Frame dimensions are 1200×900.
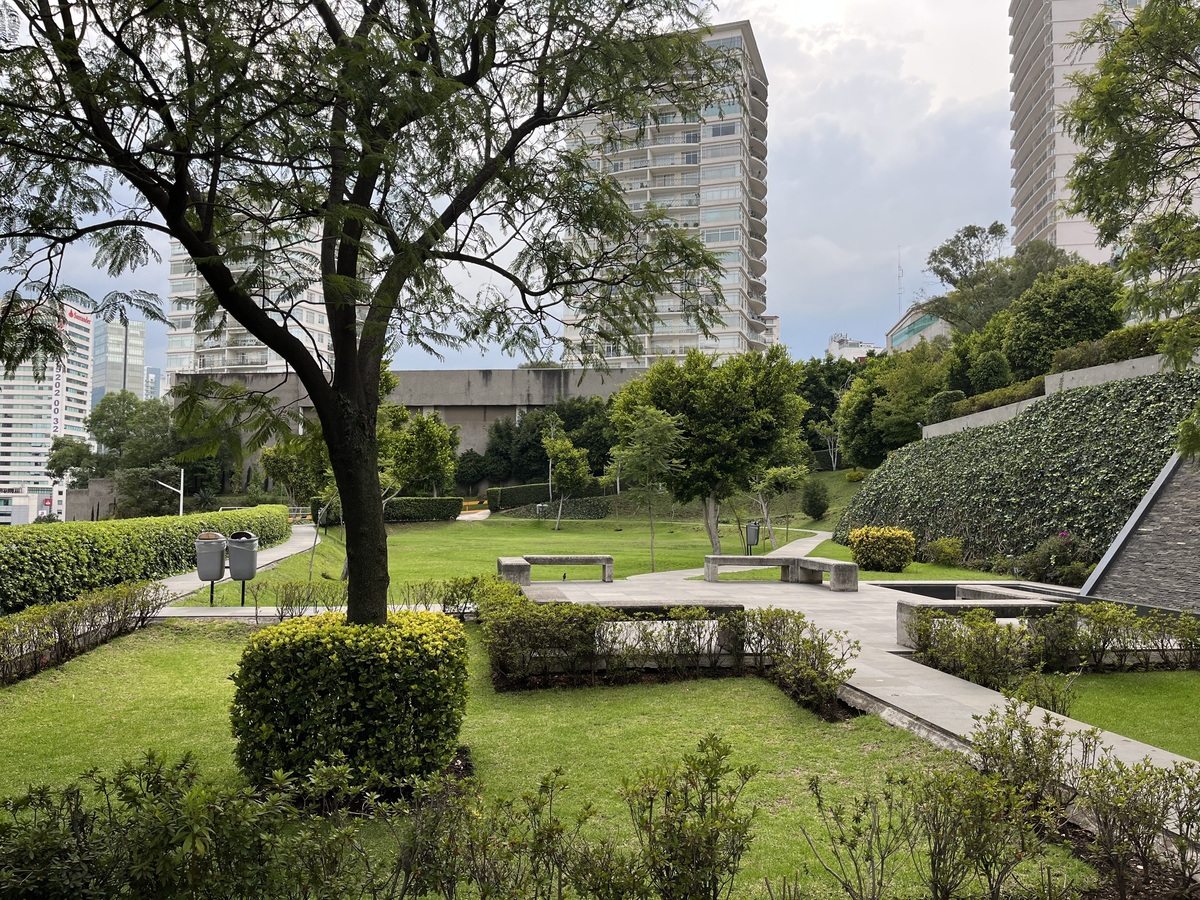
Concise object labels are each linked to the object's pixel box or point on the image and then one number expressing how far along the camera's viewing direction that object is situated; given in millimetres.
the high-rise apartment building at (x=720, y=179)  69000
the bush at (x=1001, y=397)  21359
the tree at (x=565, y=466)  36375
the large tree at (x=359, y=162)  3736
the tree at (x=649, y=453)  19703
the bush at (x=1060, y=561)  15023
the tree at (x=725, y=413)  21328
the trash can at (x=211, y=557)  10914
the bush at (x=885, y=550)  19031
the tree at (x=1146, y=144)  7035
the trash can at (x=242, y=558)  11445
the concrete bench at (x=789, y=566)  15450
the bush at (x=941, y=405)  30028
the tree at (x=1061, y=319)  31141
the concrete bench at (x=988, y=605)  8352
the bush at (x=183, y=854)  2365
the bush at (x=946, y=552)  19625
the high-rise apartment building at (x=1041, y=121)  62062
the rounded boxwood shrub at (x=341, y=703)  4480
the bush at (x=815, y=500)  39250
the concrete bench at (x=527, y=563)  12789
